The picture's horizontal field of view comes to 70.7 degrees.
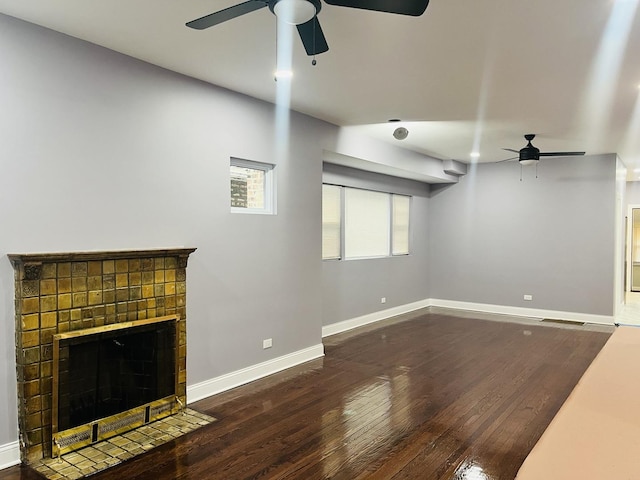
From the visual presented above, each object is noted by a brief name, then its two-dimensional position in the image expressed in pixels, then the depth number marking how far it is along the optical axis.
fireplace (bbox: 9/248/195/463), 2.78
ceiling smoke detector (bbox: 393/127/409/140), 5.42
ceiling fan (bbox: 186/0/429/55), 1.88
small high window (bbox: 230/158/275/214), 4.32
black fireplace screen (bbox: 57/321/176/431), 2.92
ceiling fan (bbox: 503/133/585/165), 5.88
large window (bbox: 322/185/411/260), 6.43
